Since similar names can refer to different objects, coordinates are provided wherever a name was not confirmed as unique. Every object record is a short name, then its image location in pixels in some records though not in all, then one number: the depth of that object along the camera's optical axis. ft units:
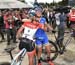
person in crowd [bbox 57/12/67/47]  15.23
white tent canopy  26.50
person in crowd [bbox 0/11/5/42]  21.21
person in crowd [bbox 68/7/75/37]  26.98
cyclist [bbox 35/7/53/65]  9.86
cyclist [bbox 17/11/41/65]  9.19
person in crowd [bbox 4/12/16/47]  17.02
